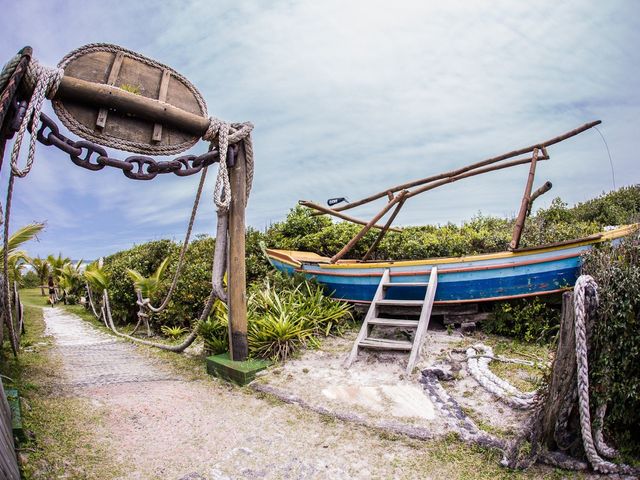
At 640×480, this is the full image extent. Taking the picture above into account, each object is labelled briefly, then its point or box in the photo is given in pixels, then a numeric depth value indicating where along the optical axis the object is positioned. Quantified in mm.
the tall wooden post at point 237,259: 5125
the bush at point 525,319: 5449
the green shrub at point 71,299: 19312
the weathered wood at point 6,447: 2209
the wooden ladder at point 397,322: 4930
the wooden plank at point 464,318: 5977
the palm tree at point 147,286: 9242
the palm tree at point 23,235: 8805
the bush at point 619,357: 2752
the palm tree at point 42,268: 24688
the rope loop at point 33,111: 3506
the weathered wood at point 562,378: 2836
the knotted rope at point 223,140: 4812
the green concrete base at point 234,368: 4777
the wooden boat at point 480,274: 5270
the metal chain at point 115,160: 3793
